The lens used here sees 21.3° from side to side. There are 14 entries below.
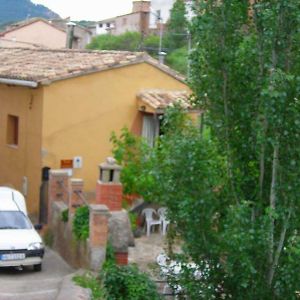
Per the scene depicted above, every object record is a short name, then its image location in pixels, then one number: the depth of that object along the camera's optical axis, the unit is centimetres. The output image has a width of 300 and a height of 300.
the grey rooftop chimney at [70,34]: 2898
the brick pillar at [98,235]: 1458
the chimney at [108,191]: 1641
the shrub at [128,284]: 1094
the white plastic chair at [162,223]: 1812
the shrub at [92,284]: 1193
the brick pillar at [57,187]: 1830
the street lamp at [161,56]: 2266
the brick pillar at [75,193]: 1688
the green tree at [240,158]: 830
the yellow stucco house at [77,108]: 1962
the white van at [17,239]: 1534
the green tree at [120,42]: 5138
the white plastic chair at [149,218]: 1836
